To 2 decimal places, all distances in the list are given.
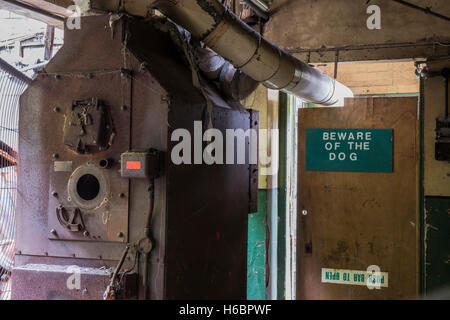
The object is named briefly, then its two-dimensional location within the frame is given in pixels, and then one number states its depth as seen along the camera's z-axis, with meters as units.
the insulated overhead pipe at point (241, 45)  2.17
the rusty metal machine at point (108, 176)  2.00
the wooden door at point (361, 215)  3.83
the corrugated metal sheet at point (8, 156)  2.58
